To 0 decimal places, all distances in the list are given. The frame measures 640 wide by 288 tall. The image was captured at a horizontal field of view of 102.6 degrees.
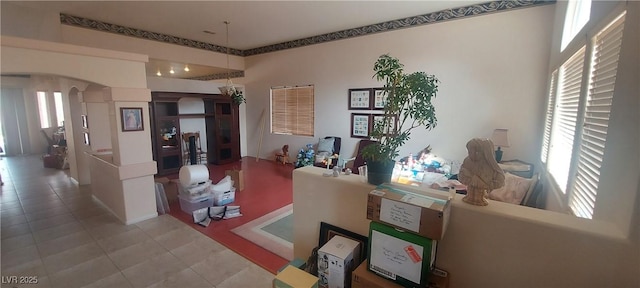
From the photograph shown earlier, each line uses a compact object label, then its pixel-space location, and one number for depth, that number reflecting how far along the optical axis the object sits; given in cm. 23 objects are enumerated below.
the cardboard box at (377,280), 145
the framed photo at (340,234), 185
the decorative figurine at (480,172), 141
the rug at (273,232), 284
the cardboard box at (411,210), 133
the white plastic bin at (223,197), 388
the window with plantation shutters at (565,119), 209
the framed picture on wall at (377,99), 519
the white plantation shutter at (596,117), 139
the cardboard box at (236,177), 466
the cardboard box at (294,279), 159
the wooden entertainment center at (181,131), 577
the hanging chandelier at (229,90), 519
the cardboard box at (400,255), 137
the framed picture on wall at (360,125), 549
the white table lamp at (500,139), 378
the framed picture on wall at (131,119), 319
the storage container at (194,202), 367
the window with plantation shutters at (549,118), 310
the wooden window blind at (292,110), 649
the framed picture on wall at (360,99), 537
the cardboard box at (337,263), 168
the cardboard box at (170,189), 418
